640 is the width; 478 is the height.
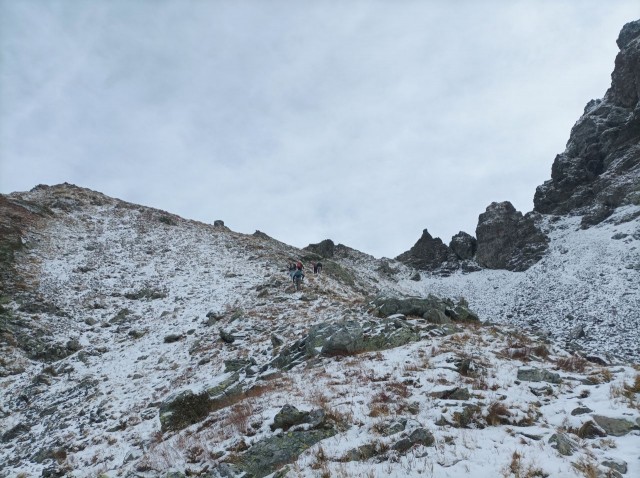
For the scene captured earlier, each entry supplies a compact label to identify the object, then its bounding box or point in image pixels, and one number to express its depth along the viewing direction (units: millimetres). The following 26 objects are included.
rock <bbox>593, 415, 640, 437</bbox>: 7254
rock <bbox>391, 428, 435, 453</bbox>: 7277
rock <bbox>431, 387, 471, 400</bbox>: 9172
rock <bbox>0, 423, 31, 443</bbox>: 14945
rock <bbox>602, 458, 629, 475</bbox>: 6074
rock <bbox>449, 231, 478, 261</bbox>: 69188
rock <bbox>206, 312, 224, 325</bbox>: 24481
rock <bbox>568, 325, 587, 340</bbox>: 27361
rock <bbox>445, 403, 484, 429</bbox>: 7992
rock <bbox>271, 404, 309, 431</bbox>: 9047
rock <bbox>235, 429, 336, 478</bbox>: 7793
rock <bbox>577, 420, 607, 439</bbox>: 7324
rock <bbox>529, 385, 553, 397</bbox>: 9305
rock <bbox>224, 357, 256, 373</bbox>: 16812
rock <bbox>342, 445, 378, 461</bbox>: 7278
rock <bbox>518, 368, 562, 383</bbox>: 10135
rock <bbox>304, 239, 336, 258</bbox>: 70062
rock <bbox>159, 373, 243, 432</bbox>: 12383
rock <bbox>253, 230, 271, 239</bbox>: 58181
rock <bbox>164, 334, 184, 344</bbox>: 22719
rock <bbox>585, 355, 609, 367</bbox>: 12727
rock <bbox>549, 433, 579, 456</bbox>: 6622
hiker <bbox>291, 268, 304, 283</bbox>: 29109
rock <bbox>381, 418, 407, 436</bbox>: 7945
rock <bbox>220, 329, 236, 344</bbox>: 20891
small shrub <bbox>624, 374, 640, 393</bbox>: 8648
